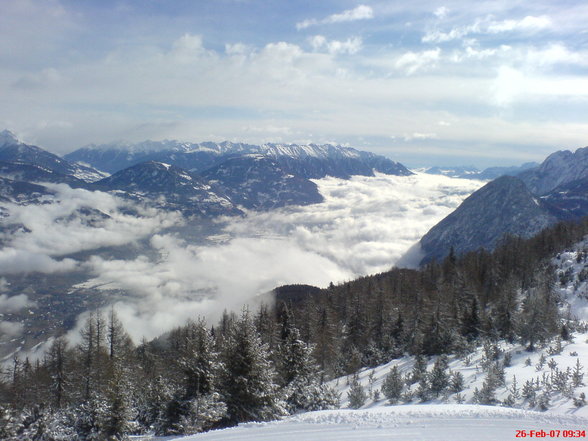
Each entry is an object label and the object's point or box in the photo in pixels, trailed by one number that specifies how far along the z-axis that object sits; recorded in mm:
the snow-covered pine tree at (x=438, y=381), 23500
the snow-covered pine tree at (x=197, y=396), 22219
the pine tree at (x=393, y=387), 24648
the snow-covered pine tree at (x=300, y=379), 26406
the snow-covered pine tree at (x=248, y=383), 23703
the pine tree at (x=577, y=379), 19406
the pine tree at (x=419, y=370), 27766
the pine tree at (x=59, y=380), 38062
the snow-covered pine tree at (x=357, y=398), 25609
